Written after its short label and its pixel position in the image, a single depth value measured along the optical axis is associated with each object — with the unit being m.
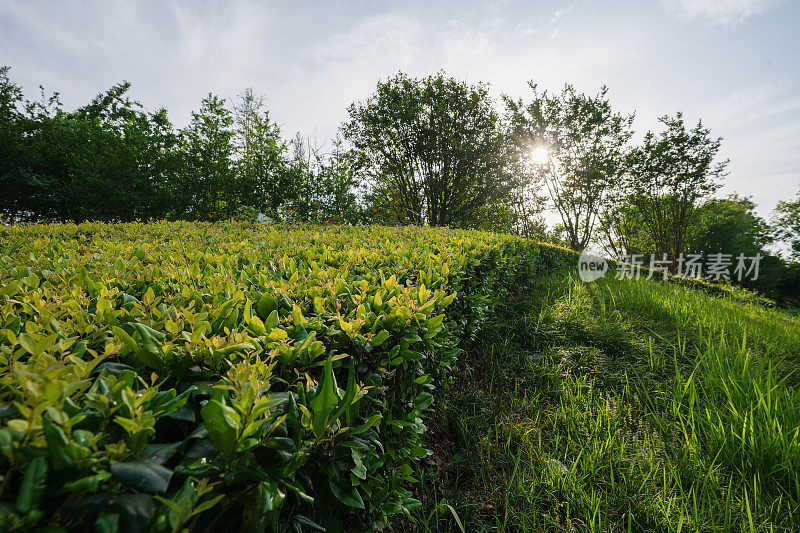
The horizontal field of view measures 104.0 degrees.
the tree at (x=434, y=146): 13.57
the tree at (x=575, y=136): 17.02
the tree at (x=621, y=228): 20.23
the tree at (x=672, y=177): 16.44
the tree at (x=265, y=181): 10.68
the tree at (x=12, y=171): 9.85
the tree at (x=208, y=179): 10.48
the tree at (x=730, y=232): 25.28
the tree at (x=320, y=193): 10.84
